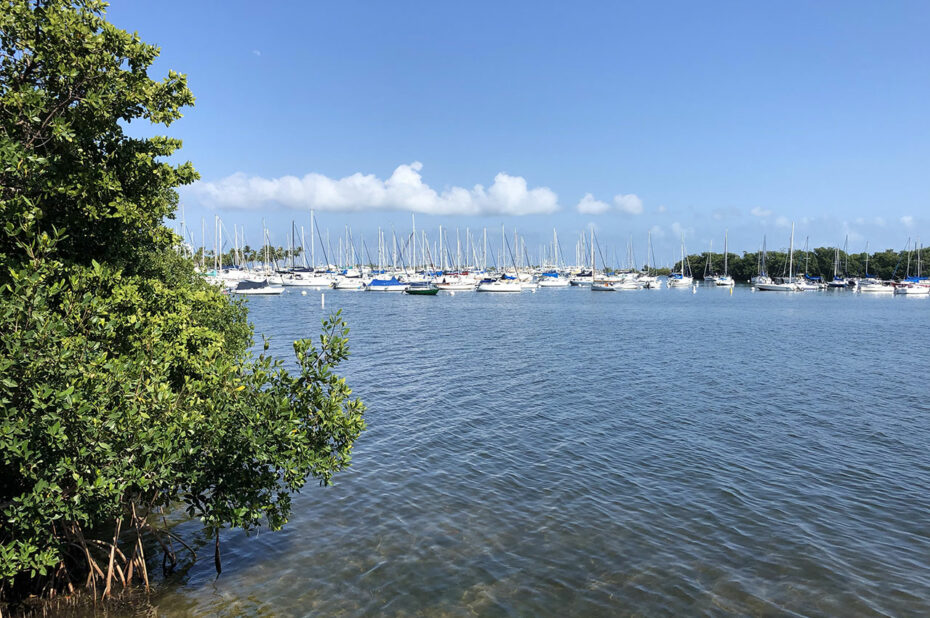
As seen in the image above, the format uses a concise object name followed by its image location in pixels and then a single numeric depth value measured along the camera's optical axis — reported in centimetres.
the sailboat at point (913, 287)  15802
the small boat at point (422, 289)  13450
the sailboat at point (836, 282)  18750
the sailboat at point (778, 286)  17676
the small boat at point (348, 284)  15738
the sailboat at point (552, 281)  19175
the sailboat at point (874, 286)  16814
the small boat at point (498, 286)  15088
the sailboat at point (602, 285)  16650
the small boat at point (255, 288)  13001
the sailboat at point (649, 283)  19062
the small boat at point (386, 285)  15150
